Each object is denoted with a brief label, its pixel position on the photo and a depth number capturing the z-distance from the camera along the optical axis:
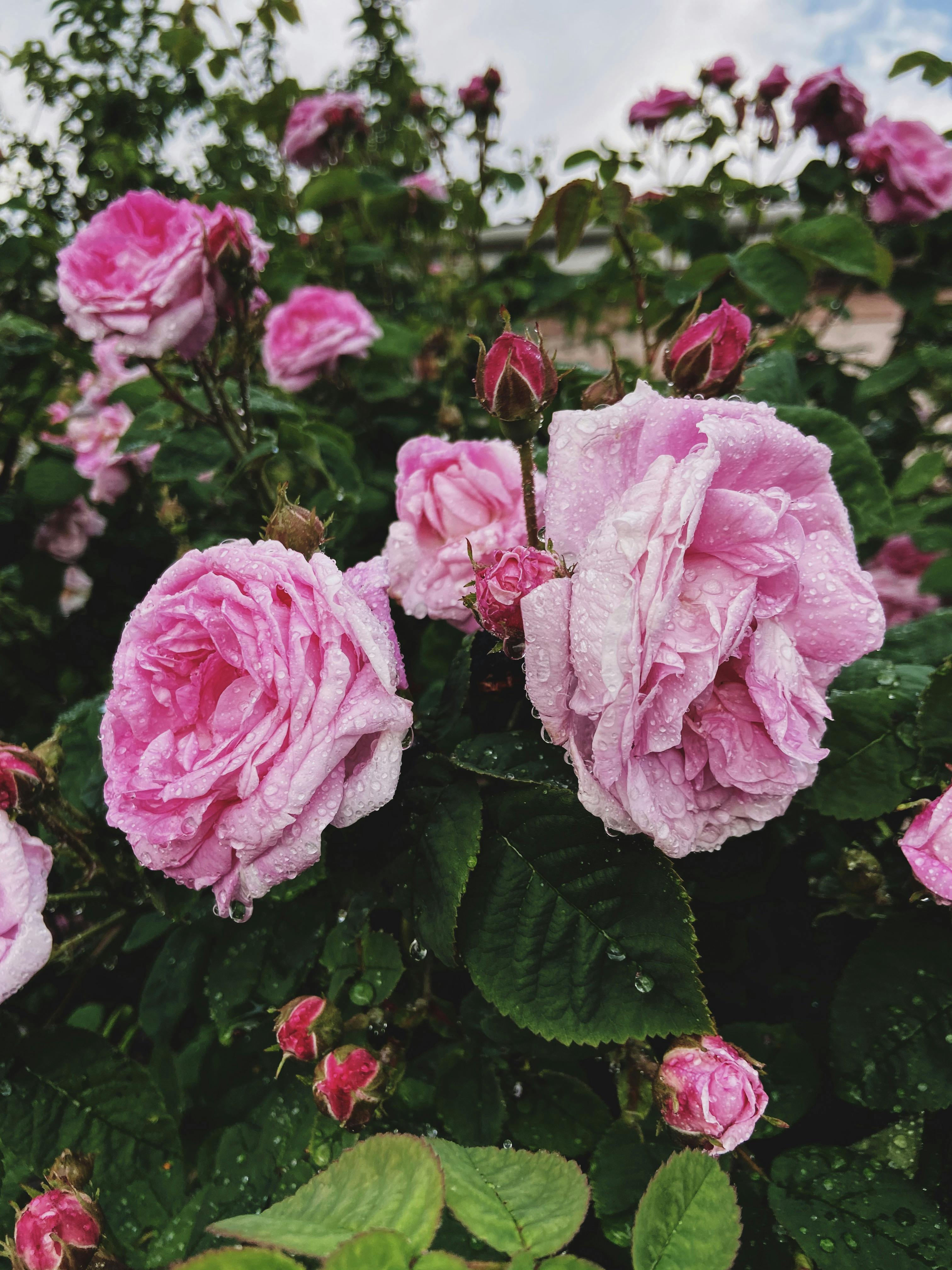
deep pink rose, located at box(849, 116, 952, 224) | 0.49
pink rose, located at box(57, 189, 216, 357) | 0.33
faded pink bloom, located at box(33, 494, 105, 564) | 0.55
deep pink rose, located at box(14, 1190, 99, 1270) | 0.23
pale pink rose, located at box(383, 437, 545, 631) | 0.25
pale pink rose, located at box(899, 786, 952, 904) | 0.21
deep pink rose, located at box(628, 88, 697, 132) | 1.53
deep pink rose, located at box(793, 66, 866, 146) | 0.51
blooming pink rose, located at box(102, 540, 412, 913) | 0.19
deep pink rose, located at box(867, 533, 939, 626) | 0.51
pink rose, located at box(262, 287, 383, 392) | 0.48
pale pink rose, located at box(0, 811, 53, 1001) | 0.23
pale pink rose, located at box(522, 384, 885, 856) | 0.18
